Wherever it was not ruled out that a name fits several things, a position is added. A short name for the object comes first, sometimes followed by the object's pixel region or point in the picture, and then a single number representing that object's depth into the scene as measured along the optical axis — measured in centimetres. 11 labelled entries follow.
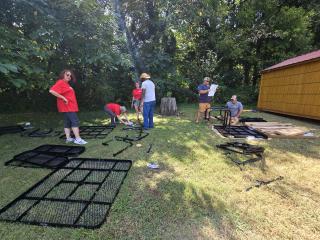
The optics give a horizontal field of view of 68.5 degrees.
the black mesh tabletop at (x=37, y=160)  377
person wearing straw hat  645
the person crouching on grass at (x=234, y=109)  782
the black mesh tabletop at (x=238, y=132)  595
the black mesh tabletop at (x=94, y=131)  582
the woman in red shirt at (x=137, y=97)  837
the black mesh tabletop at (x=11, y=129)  618
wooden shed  814
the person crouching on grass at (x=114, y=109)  709
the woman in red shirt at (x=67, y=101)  470
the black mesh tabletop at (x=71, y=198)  237
